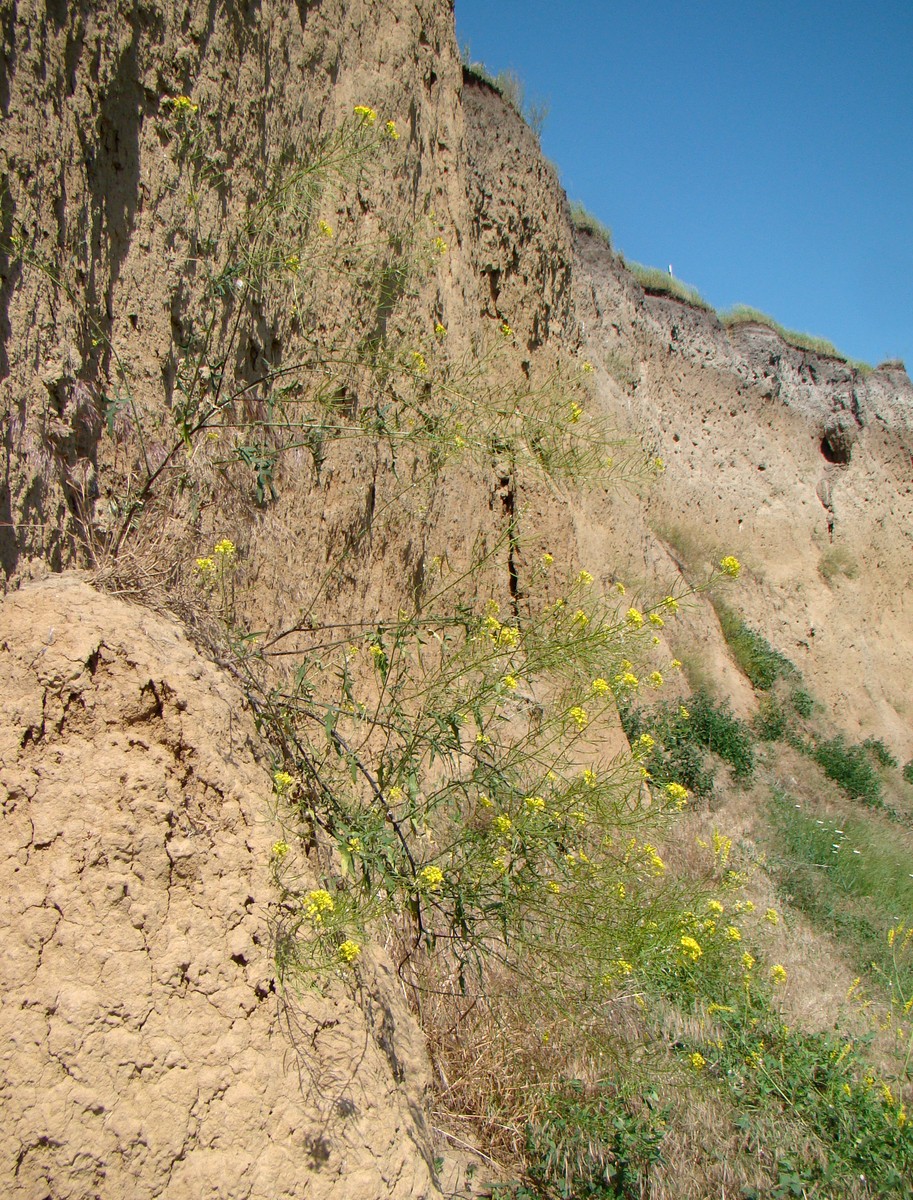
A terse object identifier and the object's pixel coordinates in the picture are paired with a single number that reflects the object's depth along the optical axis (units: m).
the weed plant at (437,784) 2.54
